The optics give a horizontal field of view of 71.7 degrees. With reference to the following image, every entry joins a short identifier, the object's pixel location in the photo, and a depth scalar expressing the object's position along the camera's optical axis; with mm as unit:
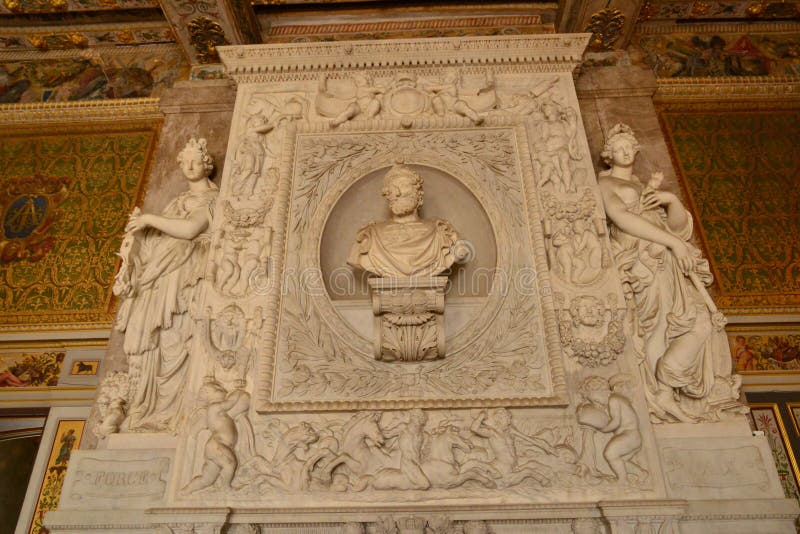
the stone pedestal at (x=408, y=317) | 3635
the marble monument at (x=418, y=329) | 3240
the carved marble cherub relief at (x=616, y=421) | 3262
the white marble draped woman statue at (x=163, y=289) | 3814
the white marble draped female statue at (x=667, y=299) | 3625
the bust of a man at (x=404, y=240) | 3832
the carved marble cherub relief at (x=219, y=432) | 3277
